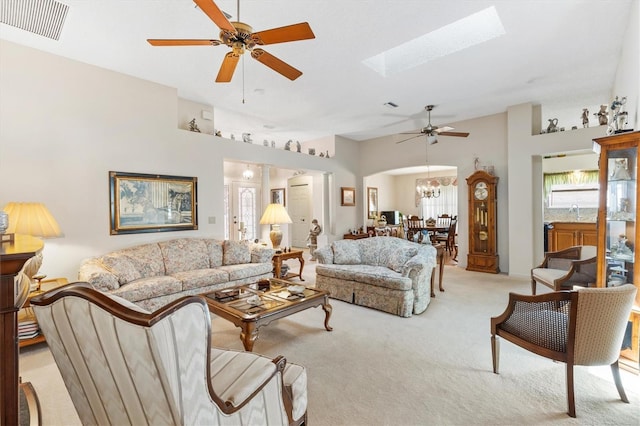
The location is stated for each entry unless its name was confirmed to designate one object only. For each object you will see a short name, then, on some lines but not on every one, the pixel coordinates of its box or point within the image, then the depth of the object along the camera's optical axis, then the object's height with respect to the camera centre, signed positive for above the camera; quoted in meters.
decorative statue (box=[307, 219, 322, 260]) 6.35 -0.52
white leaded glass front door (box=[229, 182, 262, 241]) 7.91 +0.13
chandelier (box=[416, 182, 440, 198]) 9.47 +0.68
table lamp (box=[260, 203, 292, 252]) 4.89 -0.06
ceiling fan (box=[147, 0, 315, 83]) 1.89 +1.25
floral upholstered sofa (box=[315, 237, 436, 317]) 3.50 -0.82
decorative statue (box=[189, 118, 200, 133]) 4.67 +1.42
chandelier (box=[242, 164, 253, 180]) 7.43 +1.02
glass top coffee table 2.42 -0.87
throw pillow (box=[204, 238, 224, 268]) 4.34 -0.60
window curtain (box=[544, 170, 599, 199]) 7.49 +0.83
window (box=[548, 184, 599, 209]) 7.43 +0.35
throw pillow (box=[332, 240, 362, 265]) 4.43 -0.66
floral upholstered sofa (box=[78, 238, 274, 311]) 3.17 -0.73
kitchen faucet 7.41 +0.00
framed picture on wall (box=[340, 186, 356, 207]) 7.33 +0.40
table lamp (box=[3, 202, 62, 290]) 2.69 -0.06
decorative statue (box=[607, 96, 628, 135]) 2.58 +0.81
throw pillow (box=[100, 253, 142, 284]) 3.30 -0.63
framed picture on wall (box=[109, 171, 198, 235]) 3.85 +0.16
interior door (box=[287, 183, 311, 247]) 8.70 +0.03
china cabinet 2.31 -0.06
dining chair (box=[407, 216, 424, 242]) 6.81 -0.42
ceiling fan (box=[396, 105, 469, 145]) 4.77 +1.32
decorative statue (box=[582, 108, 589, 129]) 4.68 +1.48
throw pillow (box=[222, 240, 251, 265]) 4.48 -0.64
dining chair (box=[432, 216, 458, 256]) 7.45 -0.74
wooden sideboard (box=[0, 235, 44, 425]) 0.87 -0.38
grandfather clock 5.59 -0.26
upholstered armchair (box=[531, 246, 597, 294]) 3.21 -0.74
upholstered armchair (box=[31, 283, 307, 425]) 0.86 -0.48
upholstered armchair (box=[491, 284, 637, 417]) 1.78 -0.77
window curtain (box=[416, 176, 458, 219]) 9.73 +0.36
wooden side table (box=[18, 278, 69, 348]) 2.67 -0.95
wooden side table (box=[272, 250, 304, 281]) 4.88 -0.81
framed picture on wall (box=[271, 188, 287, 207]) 9.03 +0.52
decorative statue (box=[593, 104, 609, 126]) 4.18 +1.38
